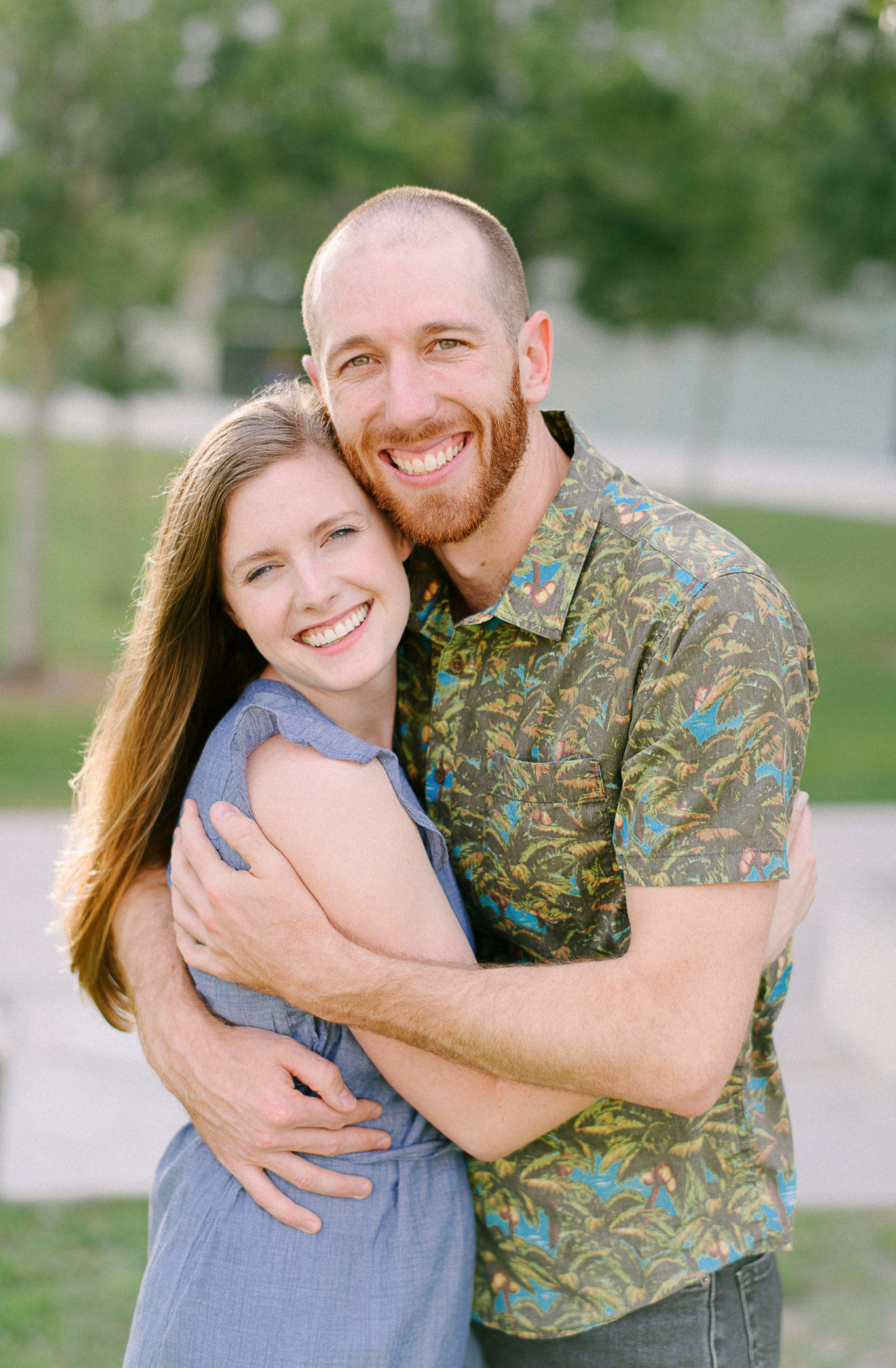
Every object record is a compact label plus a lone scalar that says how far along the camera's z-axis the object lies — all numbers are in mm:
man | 1721
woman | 1855
